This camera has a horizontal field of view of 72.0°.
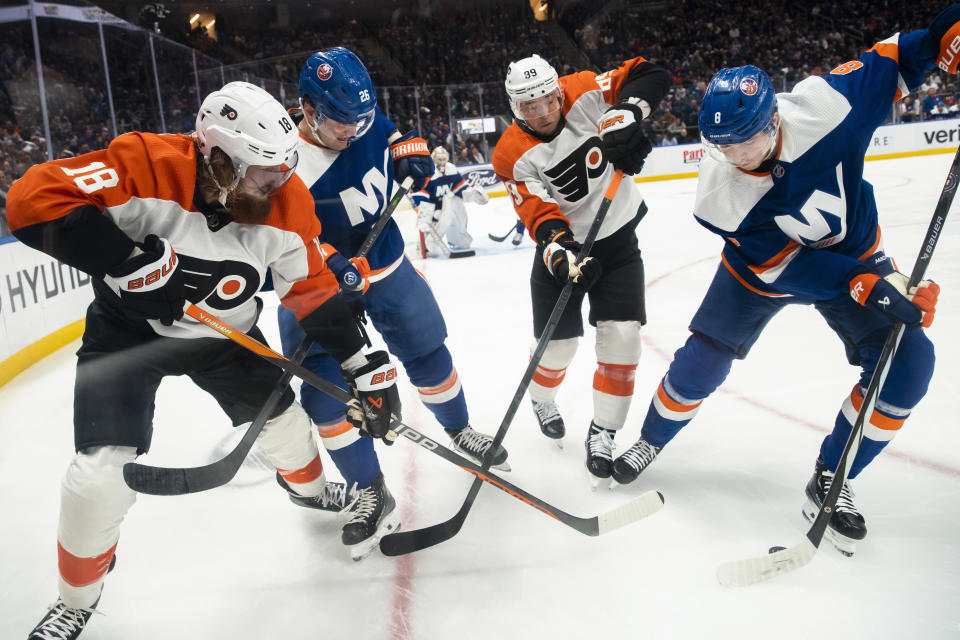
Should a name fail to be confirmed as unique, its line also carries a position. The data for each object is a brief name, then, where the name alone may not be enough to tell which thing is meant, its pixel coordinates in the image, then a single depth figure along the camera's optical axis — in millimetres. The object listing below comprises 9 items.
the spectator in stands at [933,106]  10367
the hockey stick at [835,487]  1568
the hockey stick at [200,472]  1365
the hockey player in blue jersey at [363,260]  1813
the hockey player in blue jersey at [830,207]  1604
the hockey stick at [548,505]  1715
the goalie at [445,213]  6020
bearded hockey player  1272
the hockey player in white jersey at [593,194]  2107
